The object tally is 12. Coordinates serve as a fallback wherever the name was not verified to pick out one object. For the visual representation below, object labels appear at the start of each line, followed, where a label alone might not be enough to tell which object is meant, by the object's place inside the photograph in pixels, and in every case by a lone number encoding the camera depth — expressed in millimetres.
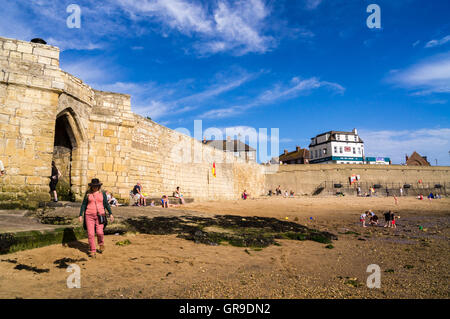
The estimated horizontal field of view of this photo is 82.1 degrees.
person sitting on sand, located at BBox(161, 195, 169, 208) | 13461
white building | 58656
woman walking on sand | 4902
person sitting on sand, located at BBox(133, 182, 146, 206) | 11859
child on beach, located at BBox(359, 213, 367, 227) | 11435
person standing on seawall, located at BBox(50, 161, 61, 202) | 8820
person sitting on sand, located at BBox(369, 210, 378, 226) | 11641
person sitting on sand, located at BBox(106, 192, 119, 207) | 10026
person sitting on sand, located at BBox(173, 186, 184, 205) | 16344
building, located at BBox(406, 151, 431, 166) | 67062
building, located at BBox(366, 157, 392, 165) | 62262
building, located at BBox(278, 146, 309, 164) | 63309
